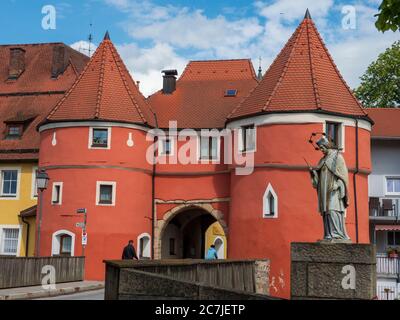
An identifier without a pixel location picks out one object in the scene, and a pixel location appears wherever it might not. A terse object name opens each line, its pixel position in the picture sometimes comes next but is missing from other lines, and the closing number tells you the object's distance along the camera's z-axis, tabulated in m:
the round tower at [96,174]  29.77
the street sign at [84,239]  25.16
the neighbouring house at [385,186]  32.38
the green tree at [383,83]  44.78
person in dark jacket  24.83
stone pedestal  11.79
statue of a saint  12.63
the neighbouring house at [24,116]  35.31
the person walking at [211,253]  25.44
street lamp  22.14
